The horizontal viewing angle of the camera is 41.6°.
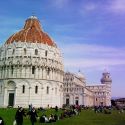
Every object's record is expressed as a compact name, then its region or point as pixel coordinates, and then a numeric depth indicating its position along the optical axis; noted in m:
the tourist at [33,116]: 15.24
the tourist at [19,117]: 13.64
